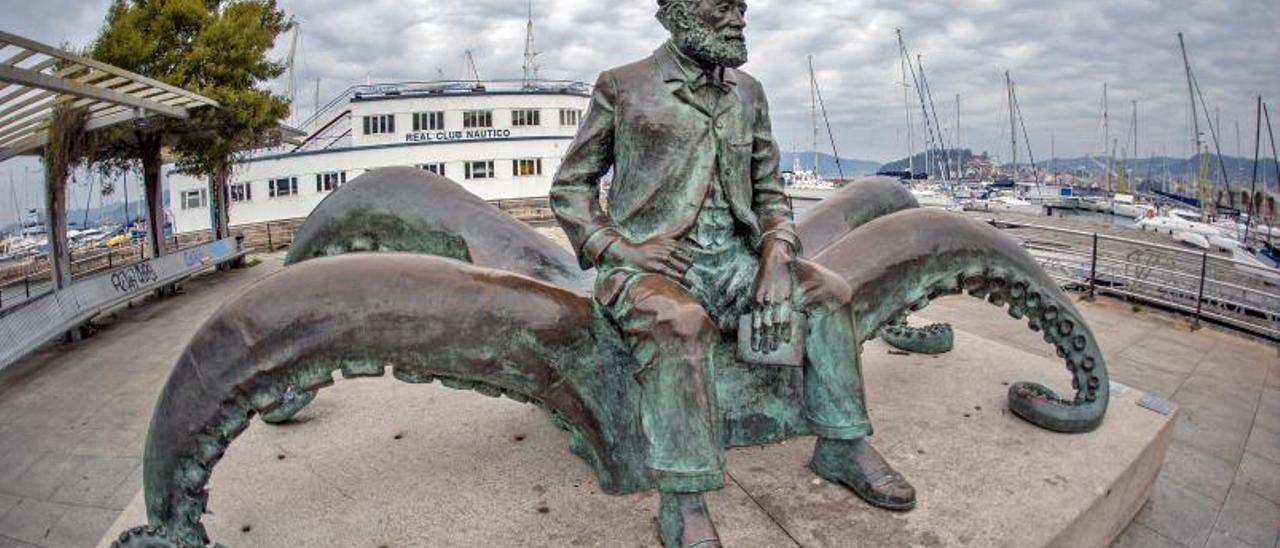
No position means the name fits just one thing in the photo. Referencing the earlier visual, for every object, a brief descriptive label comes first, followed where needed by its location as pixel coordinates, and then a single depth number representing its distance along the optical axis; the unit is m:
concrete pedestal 3.10
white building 27.89
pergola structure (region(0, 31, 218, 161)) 7.38
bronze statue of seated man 2.90
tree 13.58
